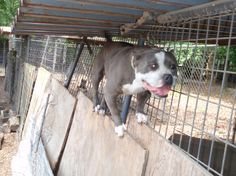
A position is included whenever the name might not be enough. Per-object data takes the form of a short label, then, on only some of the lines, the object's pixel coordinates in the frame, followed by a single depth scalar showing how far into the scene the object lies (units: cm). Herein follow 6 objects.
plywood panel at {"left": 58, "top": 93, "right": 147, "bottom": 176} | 171
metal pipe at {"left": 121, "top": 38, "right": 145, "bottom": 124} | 210
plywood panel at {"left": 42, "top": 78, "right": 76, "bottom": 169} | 289
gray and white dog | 156
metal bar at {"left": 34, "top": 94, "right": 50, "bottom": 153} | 322
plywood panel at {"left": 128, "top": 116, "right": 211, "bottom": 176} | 133
